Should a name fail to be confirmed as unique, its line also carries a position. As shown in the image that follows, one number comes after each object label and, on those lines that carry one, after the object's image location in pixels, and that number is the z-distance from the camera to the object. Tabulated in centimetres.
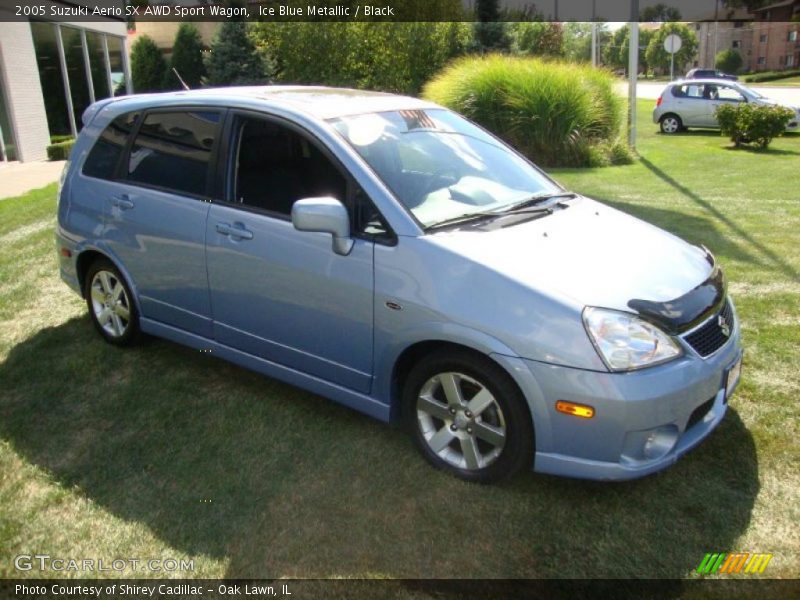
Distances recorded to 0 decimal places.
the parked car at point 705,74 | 3666
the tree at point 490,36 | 2961
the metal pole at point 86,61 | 2106
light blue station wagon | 300
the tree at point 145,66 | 3447
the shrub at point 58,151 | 1762
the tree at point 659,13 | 9323
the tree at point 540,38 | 3725
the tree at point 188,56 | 3506
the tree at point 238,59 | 2859
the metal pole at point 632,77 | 1504
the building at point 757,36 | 7006
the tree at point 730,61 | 6862
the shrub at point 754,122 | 1534
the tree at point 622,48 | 8048
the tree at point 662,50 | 7869
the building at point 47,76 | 1705
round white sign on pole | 2942
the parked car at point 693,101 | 2064
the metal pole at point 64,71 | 1948
